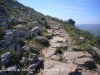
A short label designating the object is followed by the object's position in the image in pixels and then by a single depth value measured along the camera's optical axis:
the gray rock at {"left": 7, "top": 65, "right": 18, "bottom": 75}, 5.23
